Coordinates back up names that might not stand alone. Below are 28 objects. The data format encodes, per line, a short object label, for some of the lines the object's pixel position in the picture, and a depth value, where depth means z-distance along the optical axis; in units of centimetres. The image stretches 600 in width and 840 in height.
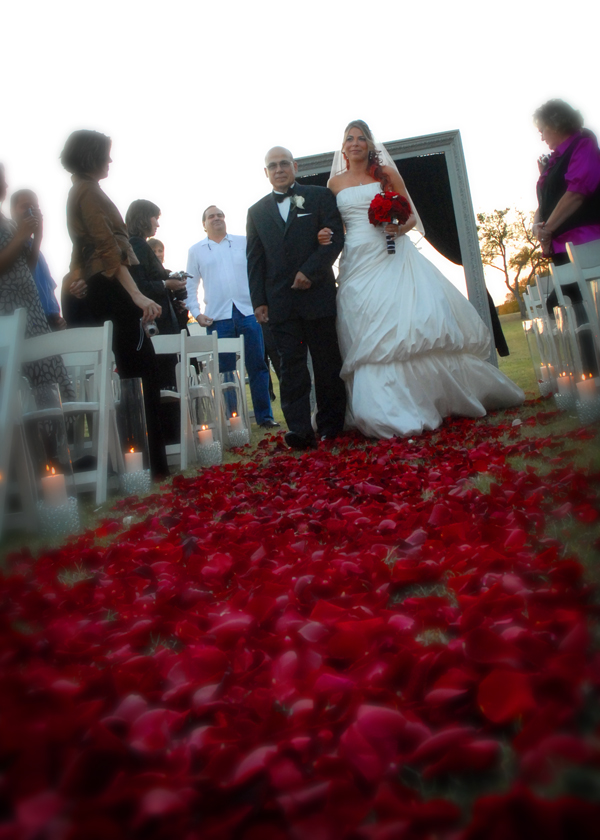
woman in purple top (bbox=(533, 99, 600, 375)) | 418
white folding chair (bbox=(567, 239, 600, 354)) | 389
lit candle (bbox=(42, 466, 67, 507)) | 328
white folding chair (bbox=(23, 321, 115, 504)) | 377
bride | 565
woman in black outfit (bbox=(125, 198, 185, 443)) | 569
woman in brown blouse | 406
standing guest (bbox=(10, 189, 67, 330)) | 485
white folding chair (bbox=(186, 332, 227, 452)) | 577
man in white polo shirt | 801
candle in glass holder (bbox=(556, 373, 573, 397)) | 439
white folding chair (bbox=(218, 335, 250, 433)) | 698
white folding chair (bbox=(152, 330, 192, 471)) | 534
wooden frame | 816
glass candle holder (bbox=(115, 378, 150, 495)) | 434
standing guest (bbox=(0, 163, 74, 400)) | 338
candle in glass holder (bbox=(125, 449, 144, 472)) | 441
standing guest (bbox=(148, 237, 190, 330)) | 677
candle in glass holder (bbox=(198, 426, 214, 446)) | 573
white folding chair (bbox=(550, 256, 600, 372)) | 366
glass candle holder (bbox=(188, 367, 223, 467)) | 566
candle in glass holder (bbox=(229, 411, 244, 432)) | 698
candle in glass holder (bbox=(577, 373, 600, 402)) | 377
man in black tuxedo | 577
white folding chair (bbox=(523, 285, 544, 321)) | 902
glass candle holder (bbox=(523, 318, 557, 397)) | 509
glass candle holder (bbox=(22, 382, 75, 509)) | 328
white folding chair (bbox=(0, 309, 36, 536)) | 280
